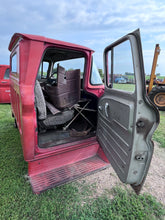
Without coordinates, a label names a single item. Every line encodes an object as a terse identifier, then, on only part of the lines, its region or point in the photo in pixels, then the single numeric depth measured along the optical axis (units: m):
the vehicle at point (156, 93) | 6.08
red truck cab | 1.22
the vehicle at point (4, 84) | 5.60
